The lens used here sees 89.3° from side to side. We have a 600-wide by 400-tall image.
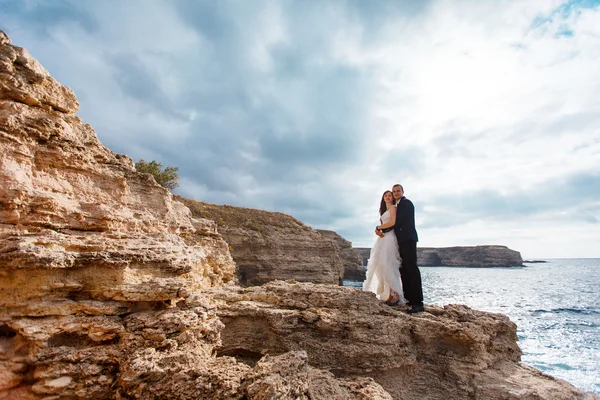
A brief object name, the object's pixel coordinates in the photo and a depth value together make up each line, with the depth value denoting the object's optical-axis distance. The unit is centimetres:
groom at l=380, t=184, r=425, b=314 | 718
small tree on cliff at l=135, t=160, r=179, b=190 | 2675
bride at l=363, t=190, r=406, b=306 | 741
